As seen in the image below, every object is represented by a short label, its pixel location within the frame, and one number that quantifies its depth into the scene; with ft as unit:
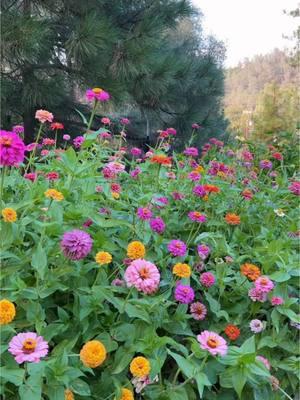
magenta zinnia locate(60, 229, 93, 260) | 2.27
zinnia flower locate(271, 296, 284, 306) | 2.99
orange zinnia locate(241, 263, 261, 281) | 3.04
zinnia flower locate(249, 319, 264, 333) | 2.92
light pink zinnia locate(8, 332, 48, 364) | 1.89
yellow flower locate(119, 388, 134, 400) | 2.21
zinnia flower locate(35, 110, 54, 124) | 3.62
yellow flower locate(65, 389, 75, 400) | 2.11
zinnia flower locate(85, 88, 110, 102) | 3.49
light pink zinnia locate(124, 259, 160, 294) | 2.22
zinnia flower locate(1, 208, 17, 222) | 2.41
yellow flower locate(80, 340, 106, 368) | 2.01
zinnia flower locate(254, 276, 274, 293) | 2.85
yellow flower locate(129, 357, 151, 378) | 2.12
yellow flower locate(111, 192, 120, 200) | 3.59
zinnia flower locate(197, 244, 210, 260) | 3.23
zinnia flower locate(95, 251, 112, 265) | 2.48
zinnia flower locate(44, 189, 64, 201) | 2.74
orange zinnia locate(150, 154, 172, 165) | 3.80
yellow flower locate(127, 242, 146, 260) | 2.51
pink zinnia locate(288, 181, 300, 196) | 4.45
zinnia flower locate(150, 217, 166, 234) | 3.12
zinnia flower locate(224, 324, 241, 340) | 2.82
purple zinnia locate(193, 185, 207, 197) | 3.77
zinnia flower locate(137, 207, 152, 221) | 3.12
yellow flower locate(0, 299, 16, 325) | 2.02
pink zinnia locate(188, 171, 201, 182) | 4.23
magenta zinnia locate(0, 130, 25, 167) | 2.34
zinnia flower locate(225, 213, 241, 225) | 3.65
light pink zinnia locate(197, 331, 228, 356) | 2.20
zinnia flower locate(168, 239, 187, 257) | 2.99
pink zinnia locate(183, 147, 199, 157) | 5.33
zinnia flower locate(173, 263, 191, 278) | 2.65
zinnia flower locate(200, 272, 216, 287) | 3.04
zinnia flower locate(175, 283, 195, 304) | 2.67
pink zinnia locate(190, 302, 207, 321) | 2.93
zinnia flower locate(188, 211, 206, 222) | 3.35
